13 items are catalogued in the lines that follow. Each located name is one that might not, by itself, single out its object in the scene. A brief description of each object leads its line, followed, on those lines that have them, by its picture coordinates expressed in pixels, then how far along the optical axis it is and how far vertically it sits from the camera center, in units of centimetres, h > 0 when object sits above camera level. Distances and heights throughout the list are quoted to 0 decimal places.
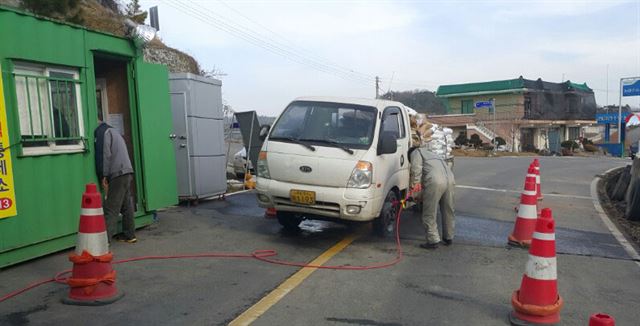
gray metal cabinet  974 -9
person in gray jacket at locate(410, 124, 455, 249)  683 -96
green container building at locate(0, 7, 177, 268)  547 +15
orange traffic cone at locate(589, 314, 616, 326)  333 -139
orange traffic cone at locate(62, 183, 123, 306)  456 -117
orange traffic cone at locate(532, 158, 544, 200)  1109 -176
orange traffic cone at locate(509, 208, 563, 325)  432 -149
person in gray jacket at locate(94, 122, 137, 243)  643 -45
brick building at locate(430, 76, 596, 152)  5162 +44
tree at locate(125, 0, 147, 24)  2110 +579
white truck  651 -52
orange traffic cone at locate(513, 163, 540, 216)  740 -95
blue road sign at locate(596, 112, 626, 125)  5100 -71
